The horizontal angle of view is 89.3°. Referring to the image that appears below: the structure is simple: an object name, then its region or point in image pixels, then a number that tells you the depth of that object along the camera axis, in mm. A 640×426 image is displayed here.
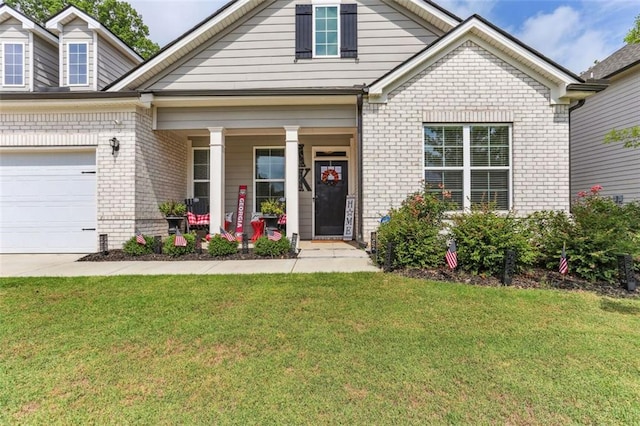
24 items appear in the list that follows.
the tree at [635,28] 8773
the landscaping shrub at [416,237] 5219
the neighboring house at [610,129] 9023
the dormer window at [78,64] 8797
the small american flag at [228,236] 6797
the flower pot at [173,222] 7966
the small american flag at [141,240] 6834
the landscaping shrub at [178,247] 6727
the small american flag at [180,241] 6695
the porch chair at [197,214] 8547
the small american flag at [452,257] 4992
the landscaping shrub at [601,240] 4688
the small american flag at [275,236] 6704
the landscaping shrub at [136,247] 6785
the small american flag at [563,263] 4867
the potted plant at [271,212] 8195
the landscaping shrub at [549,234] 5051
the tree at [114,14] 18344
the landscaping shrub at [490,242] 4863
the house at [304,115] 6844
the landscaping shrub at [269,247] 6586
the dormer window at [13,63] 8750
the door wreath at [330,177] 9461
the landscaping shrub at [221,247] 6652
